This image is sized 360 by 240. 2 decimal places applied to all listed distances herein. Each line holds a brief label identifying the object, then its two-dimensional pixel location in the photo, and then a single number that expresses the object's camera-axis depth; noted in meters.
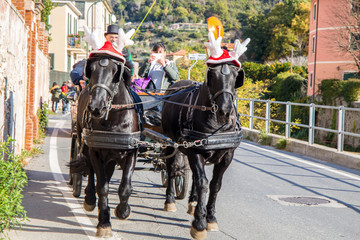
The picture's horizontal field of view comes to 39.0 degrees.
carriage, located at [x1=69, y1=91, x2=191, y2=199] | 7.76
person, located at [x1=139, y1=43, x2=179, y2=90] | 8.68
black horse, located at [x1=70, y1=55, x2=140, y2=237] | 5.76
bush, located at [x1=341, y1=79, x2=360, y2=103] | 32.12
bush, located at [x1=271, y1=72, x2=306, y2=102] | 49.50
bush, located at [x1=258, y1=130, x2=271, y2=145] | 16.77
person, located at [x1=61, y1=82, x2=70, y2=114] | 31.73
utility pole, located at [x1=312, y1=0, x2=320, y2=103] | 50.00
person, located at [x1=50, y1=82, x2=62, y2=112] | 32.72
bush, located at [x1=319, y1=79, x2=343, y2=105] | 33.53
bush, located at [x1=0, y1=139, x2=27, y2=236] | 5.38
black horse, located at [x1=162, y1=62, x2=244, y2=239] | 5.79
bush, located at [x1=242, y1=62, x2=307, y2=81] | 61.91
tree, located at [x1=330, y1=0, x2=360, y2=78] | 40.78
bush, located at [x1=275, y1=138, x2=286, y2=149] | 15.52
